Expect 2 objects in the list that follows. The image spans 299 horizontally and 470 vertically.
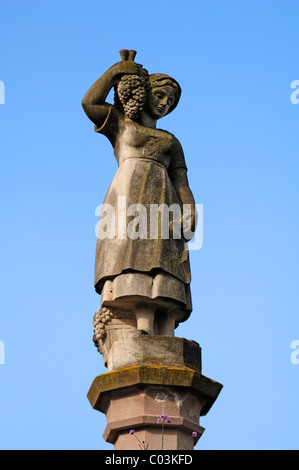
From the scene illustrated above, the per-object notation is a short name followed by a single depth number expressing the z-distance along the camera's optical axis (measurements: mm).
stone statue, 13539
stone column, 12711
